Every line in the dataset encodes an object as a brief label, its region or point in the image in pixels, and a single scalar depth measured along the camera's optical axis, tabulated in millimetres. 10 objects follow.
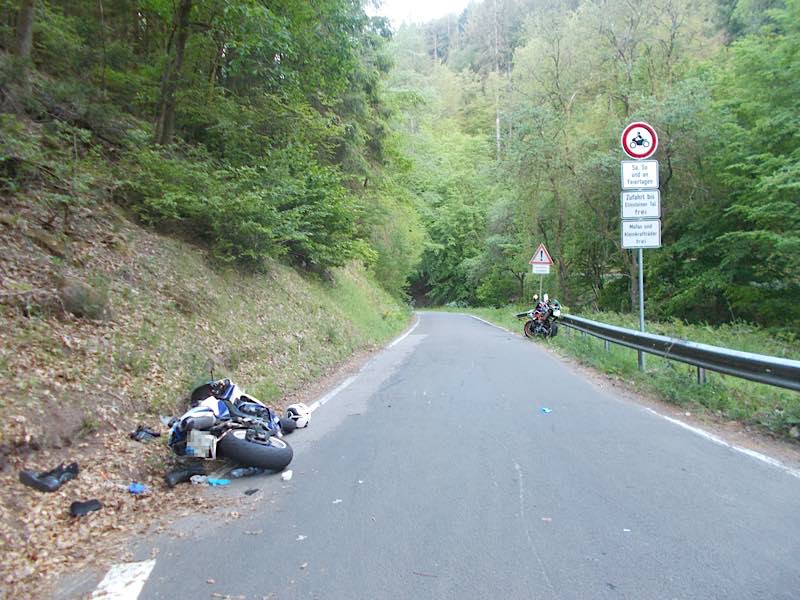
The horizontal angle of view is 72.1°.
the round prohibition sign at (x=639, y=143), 10758
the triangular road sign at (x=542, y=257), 20959
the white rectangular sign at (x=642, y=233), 10391
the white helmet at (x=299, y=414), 6800
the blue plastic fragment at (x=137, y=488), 4562
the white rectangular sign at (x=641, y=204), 10438
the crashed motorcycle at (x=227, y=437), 4980
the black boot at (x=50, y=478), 4160
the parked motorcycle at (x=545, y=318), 17828
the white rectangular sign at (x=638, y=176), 10523
